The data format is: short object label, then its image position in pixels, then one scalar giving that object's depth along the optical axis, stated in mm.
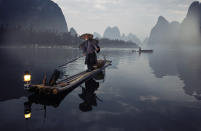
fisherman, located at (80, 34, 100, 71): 14247
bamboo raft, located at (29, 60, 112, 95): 7794
